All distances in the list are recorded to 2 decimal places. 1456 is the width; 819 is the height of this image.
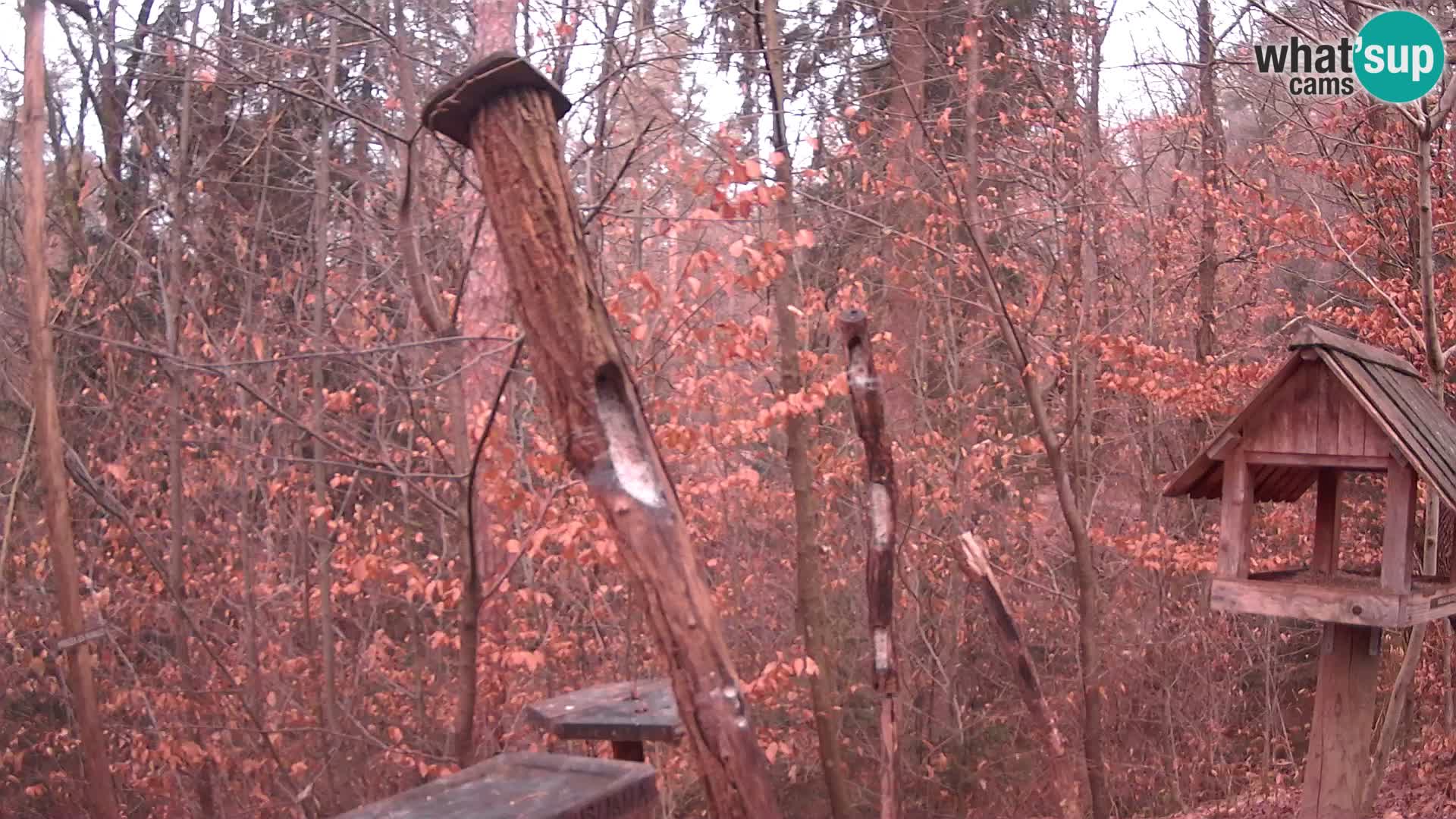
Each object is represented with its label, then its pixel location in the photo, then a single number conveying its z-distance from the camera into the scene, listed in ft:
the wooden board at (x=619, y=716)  14.15
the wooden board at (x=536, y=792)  9.60
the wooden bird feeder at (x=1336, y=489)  14.25
